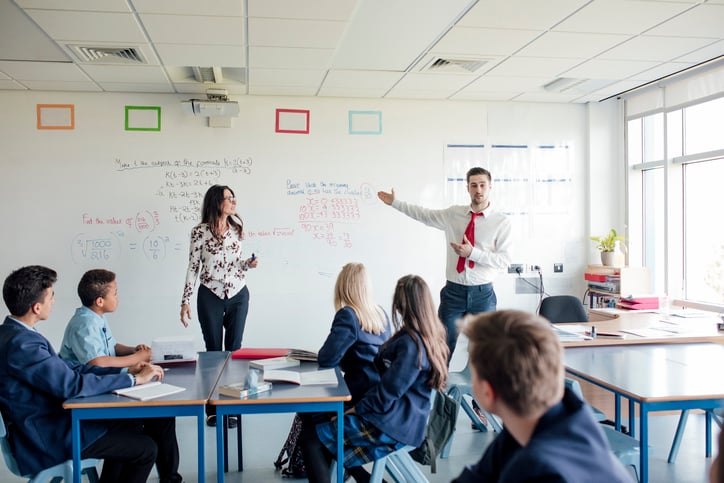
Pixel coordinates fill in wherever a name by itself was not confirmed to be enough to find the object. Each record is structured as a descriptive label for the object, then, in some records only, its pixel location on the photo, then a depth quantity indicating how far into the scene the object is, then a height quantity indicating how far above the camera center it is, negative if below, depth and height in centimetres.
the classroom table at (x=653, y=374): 234 -64
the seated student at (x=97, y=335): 263 -44
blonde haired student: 272 -45
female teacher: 404 -25
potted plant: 563 -14
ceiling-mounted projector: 514 +117
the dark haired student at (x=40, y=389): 223 -58
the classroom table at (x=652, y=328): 346 -60
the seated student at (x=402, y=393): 240 -64
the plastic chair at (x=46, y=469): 222 -90
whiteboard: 527 +38
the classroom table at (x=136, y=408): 223 -65
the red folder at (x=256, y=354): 312 -62
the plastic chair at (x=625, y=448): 242 -89
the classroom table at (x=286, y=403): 231 -65
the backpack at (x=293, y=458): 312 -118
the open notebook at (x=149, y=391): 230 -61
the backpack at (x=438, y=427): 243 -80
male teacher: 402 -14
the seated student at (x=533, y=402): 105 -33
